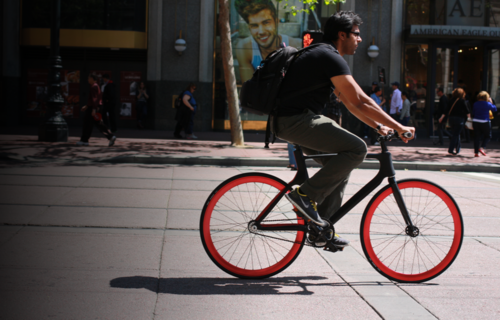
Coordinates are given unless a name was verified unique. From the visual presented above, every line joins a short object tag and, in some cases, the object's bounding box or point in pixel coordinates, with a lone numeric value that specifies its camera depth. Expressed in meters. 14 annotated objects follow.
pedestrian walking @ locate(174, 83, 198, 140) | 16.55
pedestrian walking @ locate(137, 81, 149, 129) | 21.08
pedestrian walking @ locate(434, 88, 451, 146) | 17.73
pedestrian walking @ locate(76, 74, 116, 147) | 12.82
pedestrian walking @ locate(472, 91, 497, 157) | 14.51
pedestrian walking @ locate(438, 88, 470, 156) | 14.75
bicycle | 3.77
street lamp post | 13.95
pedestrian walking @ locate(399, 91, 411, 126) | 19.05
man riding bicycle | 3.53
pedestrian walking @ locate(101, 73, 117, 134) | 16.17
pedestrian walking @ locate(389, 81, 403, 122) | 18.55
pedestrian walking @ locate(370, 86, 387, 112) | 18.00
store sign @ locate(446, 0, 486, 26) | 21.53
